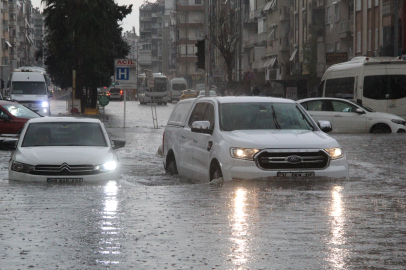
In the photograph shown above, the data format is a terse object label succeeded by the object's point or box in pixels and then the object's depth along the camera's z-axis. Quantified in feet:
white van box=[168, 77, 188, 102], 341.82
